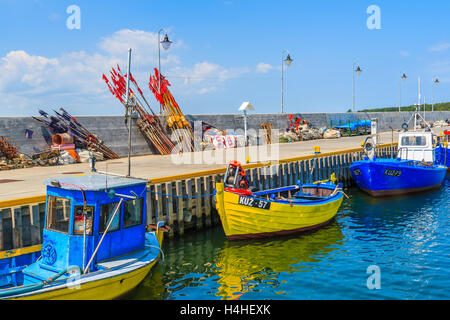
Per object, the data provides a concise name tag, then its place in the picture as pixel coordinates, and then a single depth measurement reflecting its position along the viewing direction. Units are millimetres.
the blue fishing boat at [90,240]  9188
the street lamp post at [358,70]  44384
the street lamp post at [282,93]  39156
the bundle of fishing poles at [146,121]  26812
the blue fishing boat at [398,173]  22234
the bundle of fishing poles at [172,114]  28094
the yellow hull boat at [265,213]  13898
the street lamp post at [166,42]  23641
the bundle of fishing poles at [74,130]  23016
